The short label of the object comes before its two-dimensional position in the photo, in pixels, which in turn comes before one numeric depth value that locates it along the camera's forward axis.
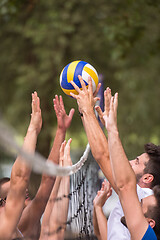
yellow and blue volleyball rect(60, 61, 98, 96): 8.33
